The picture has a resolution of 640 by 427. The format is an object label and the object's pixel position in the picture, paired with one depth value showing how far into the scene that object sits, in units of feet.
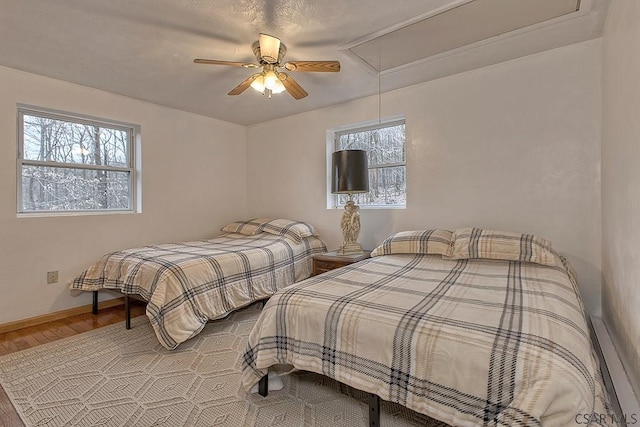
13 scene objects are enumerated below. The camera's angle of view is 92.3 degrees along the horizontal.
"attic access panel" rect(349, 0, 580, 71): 6.27
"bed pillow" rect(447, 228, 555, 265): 6.80
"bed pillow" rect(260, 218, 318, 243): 11.50
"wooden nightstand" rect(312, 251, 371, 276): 9.42
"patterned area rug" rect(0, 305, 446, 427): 4.92
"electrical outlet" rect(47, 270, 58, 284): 9.27
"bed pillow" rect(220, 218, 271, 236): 12.44
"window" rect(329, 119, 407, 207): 11.02
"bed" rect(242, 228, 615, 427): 3.09
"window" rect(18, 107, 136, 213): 9.22
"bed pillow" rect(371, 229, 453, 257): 7.94
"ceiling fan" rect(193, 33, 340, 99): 6.62
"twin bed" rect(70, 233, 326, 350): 7.17
